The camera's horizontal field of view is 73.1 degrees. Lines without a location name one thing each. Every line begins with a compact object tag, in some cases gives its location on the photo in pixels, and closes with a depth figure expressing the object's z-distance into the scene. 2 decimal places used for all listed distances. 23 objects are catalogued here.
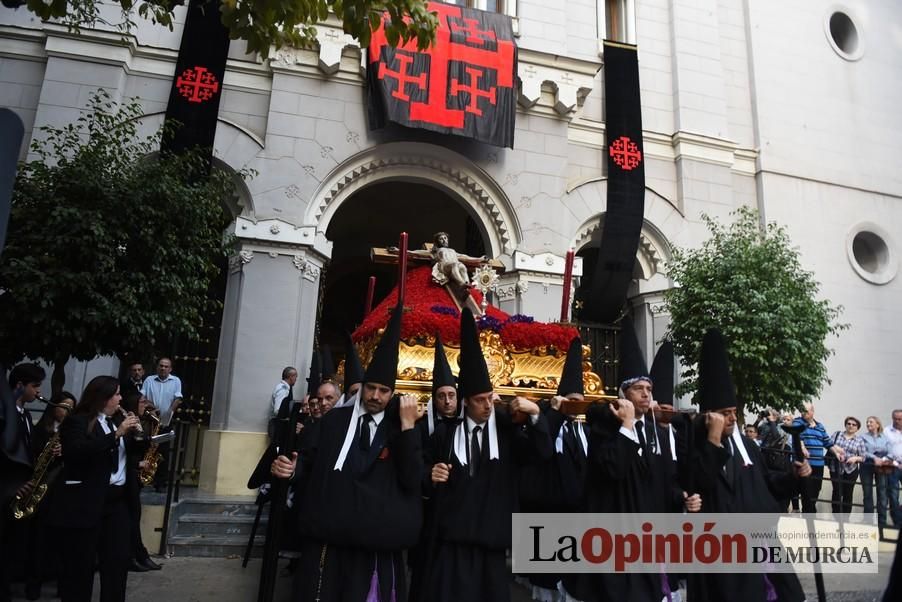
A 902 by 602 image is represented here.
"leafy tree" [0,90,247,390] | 6.80
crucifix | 7.60
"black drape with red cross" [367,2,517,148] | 10.96
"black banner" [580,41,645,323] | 12.01
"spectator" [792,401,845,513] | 8.05
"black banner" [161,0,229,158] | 10.65
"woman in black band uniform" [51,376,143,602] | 4.14
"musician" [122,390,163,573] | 4.79
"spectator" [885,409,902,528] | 8.25
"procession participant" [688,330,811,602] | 3.99
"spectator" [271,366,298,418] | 9.23
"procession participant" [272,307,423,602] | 3.28
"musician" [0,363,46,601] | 2.47
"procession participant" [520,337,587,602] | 4.50
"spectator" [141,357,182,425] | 8.27
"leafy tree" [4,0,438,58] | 5.45
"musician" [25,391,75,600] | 5.11
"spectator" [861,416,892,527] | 8.41
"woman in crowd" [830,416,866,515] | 8.91
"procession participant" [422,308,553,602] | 3.55
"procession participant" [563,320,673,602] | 3.95
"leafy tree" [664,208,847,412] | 9.41
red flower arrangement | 6.42
